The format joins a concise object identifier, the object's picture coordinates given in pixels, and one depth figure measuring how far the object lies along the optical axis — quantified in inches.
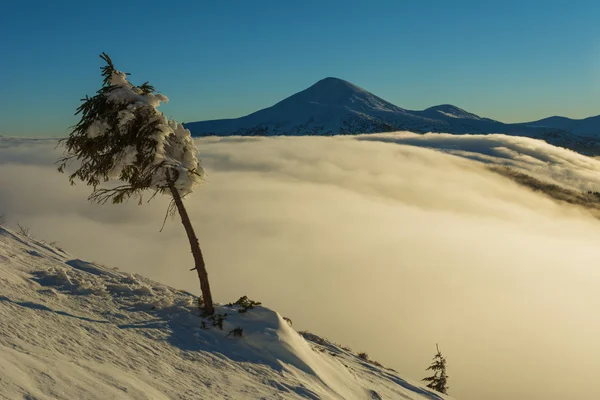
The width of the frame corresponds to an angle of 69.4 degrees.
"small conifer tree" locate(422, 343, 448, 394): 942.4
